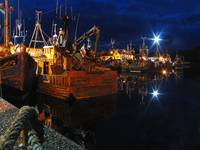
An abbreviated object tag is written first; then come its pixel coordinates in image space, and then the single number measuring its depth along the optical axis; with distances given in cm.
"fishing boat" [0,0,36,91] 1211
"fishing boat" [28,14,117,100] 1104
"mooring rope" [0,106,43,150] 153
